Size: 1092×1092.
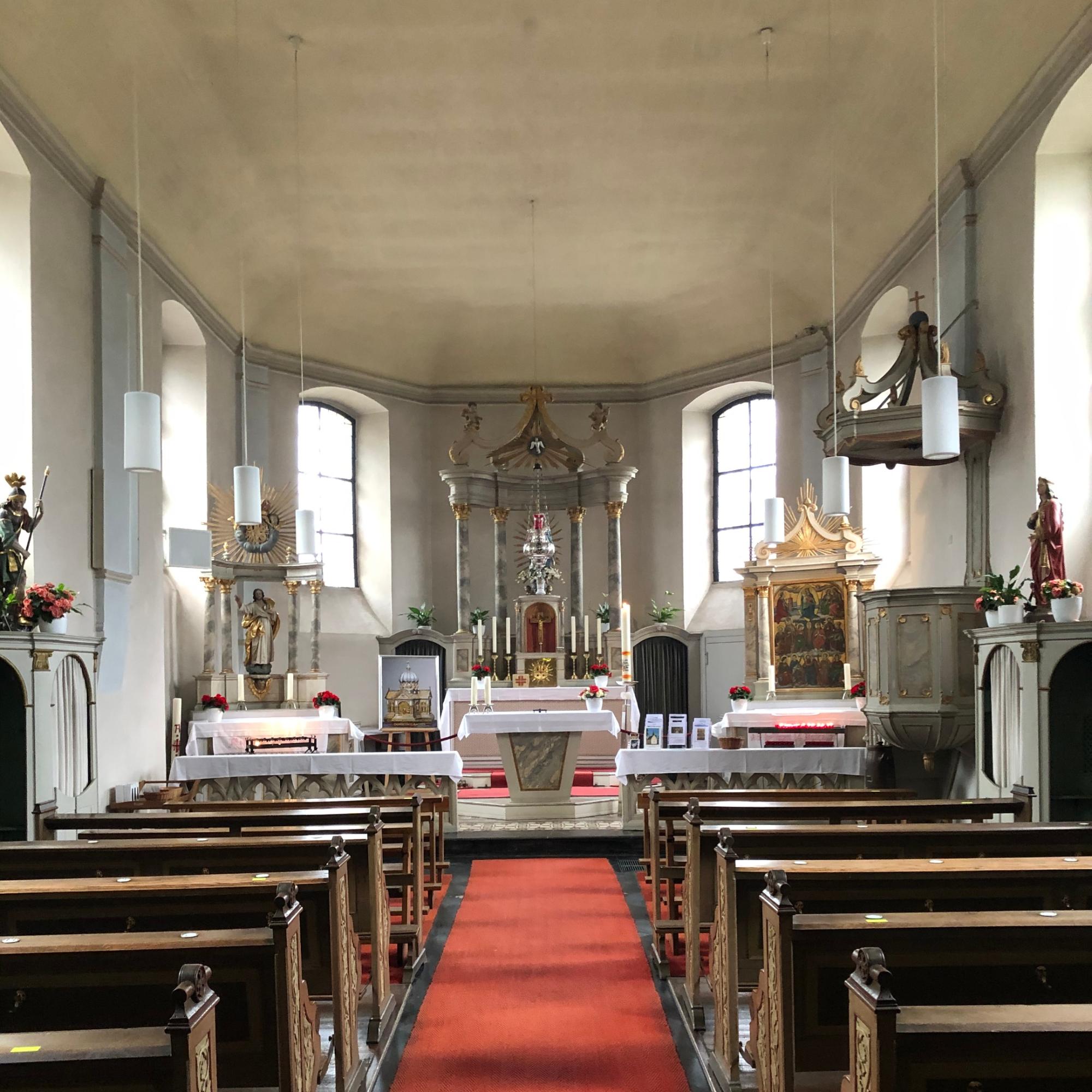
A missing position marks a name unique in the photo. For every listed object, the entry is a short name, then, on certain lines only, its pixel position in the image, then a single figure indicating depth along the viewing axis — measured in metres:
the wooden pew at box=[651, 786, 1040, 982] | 5.20
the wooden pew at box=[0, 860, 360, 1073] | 4.00
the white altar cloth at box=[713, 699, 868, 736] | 12.80
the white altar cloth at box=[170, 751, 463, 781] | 9.80
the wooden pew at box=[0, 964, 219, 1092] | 2.20
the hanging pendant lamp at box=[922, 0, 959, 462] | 7.07
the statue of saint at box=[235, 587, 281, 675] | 13.95
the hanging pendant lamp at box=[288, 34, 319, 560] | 11.56
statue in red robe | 8.11
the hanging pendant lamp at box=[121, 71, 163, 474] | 6.96
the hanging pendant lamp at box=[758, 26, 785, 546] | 11.29
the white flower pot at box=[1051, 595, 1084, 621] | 7.68
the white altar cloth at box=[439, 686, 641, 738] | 14.44
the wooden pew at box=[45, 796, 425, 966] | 6.18
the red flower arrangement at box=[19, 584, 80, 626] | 7.76
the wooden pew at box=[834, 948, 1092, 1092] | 2.26
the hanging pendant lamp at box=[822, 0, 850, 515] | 9.34
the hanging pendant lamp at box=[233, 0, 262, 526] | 8.84
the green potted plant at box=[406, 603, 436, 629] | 16.83
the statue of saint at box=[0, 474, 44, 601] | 7.81
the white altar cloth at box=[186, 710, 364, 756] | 12.55
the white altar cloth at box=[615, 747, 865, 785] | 9.70
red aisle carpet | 4.53
